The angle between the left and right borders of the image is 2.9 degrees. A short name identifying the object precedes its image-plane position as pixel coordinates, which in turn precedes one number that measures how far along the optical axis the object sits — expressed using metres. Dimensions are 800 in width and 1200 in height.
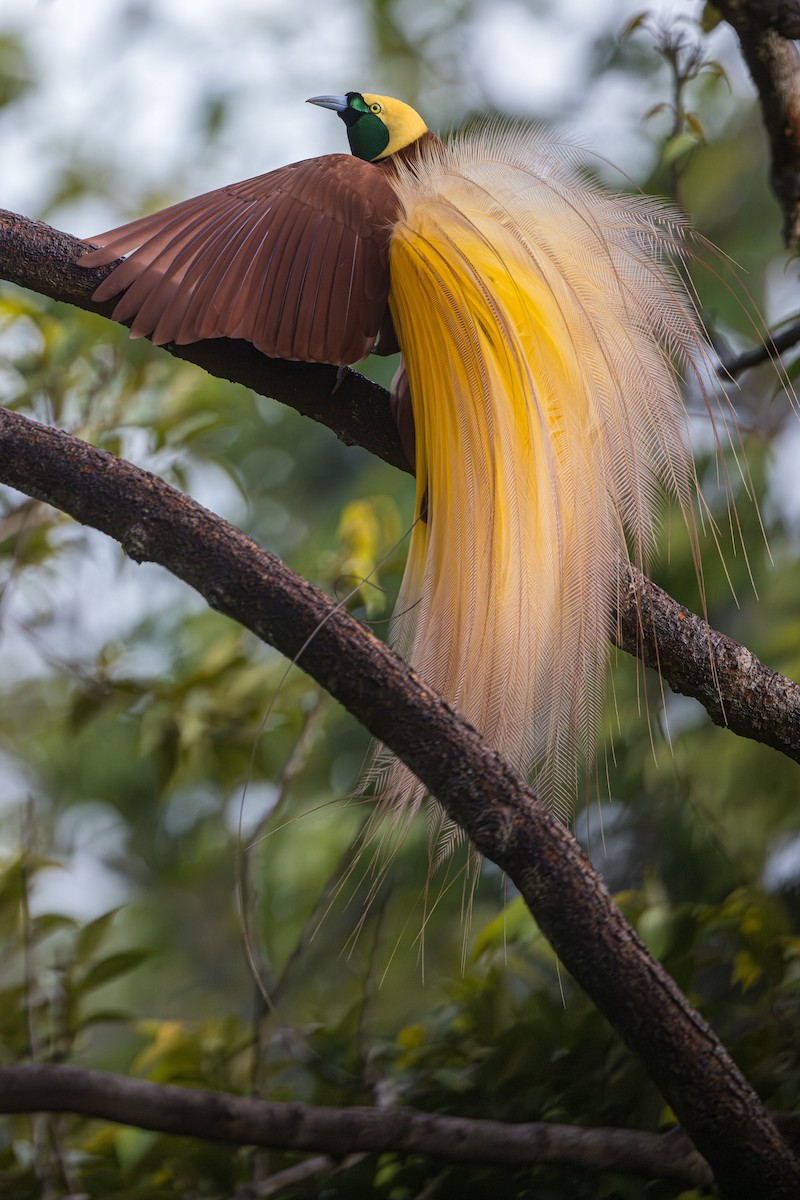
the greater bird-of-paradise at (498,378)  10.35
